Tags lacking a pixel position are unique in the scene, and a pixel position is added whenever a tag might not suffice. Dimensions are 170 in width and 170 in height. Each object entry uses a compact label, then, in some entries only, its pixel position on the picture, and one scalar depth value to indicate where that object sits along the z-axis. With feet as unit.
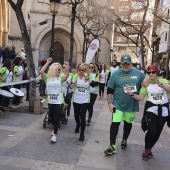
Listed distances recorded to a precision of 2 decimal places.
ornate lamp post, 40.96
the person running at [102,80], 48.99
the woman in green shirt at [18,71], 37.40
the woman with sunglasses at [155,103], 17.76
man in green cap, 18.66
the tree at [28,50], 31.94
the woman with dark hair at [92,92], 27.56
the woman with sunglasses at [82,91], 21.95
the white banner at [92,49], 43.50
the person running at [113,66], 51.83
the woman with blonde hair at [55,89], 21.44
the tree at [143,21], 83.64
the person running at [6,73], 31.68
